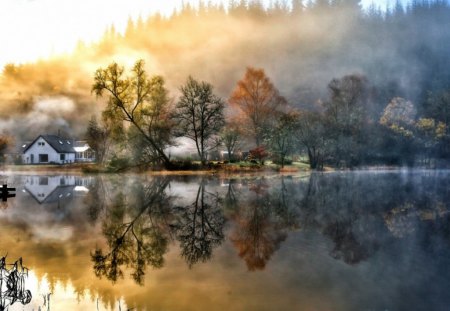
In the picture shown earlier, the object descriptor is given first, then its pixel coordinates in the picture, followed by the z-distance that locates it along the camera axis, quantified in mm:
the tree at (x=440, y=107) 58906
